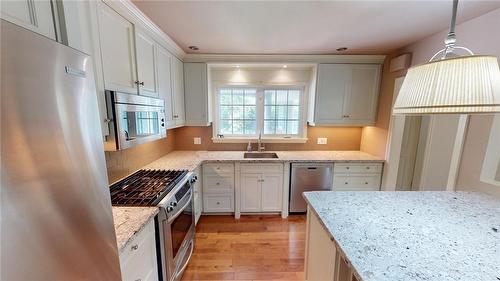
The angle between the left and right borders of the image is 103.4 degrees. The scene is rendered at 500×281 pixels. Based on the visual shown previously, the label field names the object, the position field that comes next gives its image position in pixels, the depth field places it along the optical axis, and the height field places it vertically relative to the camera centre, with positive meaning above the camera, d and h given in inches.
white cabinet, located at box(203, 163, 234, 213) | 107.3 -38.6
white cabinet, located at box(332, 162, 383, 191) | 108.3 -31.6
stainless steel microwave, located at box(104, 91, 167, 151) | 49.4 -1.2
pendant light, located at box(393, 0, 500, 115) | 28.6 +5.4
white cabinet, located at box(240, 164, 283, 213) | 108.3 -39.1
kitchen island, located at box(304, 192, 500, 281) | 29.8 -21.7
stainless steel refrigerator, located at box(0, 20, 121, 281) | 17.9 -5.4
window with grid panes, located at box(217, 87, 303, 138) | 125.8 +3.5
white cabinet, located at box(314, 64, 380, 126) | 110.2 +14.0
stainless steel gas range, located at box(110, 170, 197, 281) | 54.7 -26.5
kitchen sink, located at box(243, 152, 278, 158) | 122.2 -22.8
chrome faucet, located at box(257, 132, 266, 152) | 124.0 -17.8
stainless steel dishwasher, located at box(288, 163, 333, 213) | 108.2 -32.7
